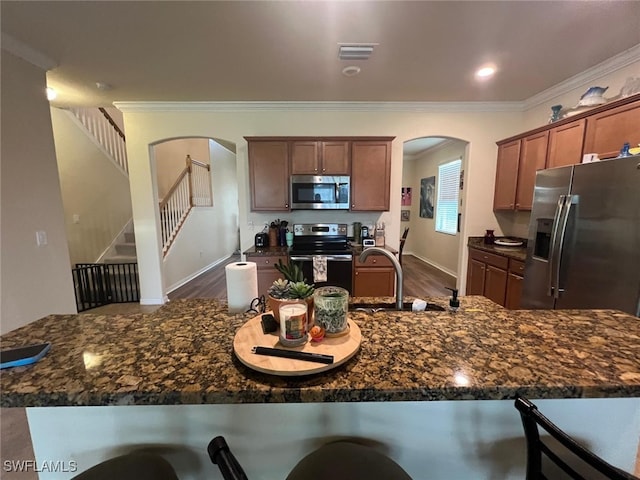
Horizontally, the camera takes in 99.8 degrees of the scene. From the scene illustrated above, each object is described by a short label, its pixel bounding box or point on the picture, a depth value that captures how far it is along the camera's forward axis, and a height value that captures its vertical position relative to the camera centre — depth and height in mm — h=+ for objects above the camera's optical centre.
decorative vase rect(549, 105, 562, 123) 2809 +969
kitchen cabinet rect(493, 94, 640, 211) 2156 +584
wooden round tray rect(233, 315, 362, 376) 730 -435
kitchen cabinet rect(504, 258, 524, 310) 2795 -837
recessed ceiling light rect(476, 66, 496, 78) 2627 +1326
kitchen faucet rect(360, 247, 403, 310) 1181 -268
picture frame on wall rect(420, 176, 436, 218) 6098 +219
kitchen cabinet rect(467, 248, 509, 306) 3078 -869
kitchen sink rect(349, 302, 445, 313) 1386 -534
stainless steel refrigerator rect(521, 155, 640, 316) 1774 -248
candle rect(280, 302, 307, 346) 835 -376
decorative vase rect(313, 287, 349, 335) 887 -351
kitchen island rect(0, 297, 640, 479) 688 -473
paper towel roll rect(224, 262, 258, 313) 1165 -362
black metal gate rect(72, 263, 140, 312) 3855 -1183
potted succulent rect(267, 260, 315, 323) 939 -313
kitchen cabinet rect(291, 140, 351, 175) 3449 +605
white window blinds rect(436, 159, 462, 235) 5152 +151
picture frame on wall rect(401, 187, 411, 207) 7258 +244
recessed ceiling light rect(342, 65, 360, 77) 2574 +1310
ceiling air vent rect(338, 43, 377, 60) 2246 +1309
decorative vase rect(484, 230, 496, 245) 3733 -456
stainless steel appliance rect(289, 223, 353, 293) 3289 -610
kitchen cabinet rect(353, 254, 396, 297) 3340 -897
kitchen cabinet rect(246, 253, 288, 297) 3342 -783
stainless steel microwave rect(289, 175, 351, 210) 3467 +172
